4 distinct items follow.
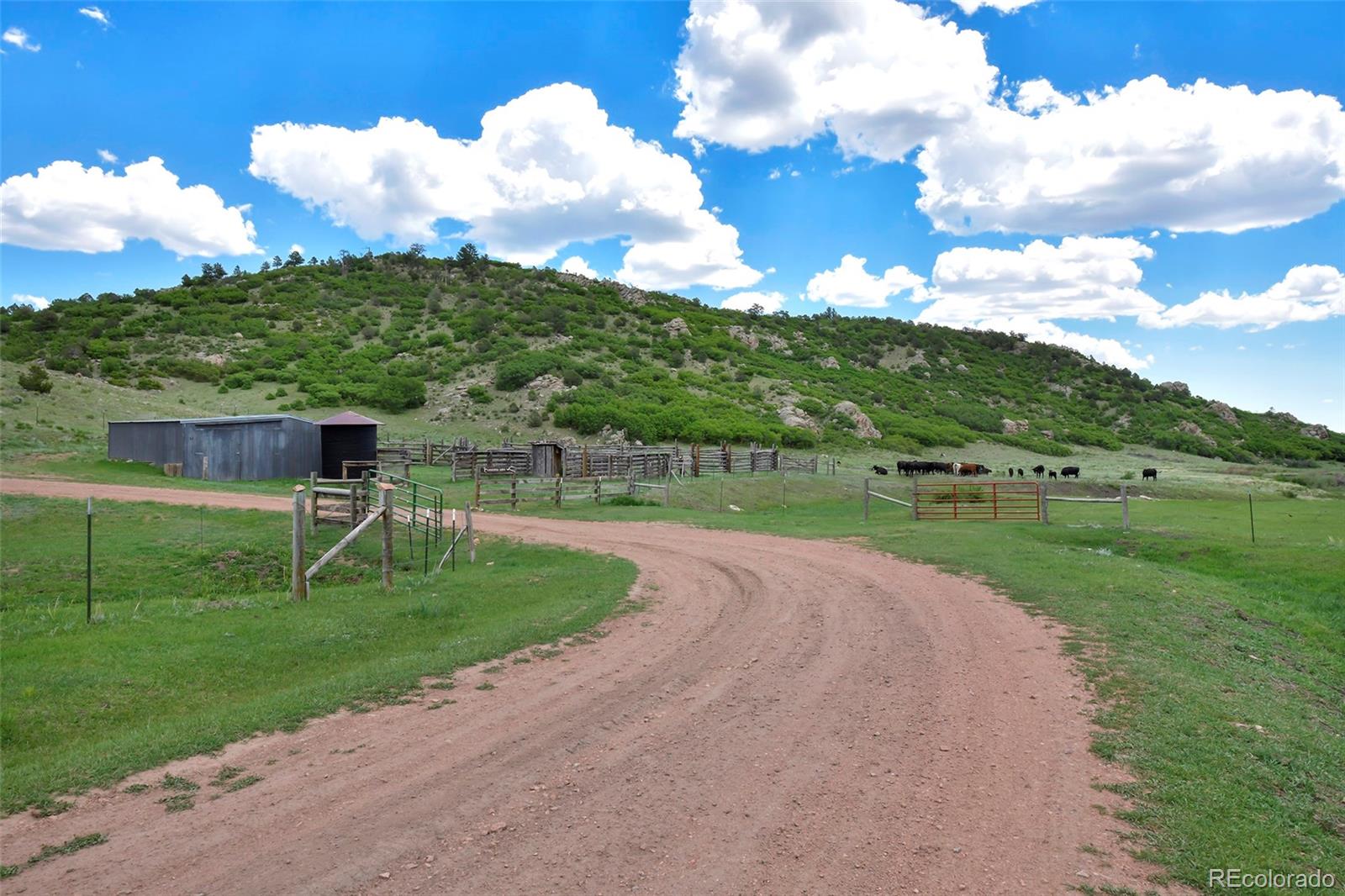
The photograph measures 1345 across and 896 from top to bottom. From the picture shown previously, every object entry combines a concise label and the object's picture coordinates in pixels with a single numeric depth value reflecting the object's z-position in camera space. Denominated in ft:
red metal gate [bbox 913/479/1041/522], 87.76
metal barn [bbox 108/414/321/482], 112.57
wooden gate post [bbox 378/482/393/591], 46.29
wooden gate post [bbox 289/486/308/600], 41.93
